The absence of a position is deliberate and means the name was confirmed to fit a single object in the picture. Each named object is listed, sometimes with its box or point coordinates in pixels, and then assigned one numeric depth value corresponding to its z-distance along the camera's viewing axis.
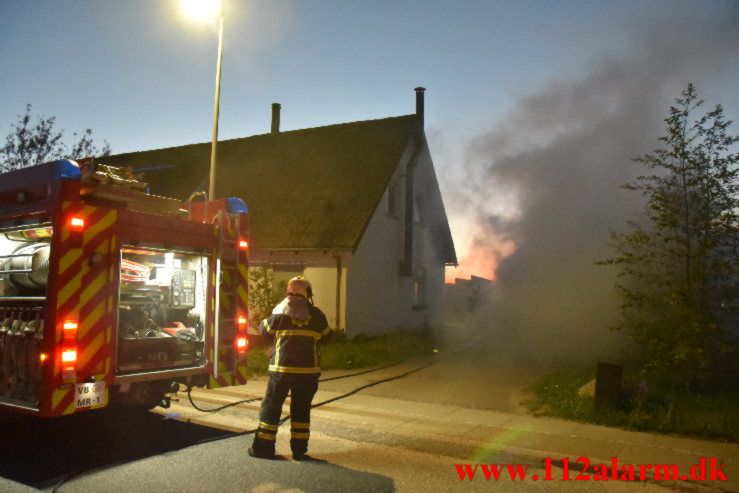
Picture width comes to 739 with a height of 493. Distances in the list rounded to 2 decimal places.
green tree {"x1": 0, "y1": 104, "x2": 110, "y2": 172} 27.89
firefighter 5.36
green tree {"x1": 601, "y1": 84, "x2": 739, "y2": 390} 7.85
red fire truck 4.99
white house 14.80
